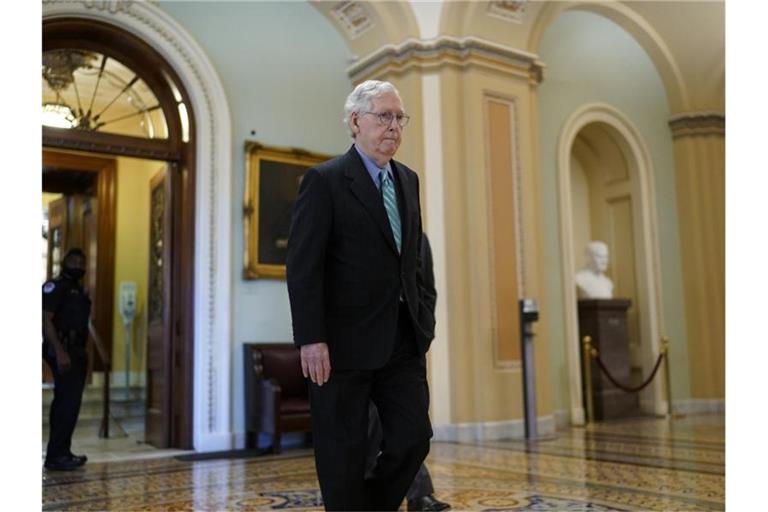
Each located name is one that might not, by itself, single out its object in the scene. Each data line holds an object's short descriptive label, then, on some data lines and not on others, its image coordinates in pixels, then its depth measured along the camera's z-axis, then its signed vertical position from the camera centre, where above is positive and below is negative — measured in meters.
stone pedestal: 8.77 -0.45
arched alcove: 9.28 +1.32
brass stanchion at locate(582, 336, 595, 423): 8.37 -0.70
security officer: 5.61 -0.20
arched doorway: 6.39 +1.61
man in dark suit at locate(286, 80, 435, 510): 2.40 +0.00
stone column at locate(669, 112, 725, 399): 9.73 +0.87
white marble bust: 8.98 +0.38
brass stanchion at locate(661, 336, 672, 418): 9.10 -0.75
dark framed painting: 6.90 +1.03
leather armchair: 6.28 -0.64
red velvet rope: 8.25 -0.74
